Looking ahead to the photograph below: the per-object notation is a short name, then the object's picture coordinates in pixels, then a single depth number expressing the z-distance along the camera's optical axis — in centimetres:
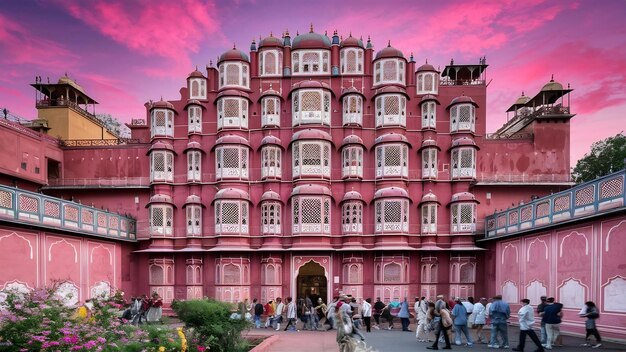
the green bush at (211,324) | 1257
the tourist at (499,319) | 1465
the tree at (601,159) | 3997
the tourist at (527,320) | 1306
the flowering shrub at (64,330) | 848
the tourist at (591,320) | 1435
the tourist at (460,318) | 1541
